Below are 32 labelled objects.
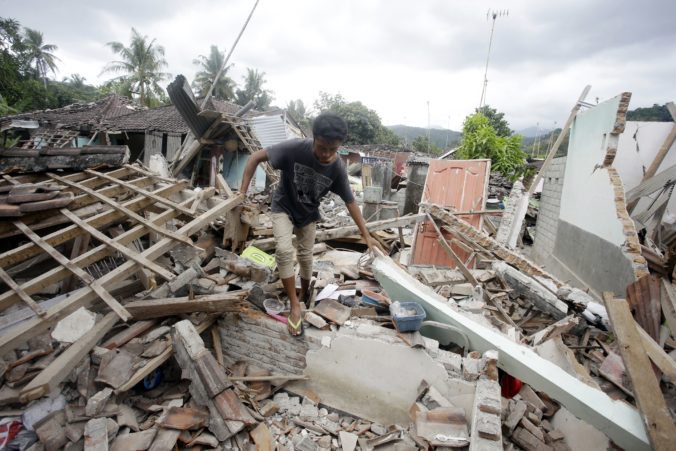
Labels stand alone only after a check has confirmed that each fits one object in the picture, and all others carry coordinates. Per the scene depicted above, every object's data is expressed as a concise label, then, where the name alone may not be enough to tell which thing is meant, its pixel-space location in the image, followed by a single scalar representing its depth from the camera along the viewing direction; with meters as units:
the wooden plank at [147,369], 2.38
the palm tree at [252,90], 30.20
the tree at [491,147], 9.73
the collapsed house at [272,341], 2.20
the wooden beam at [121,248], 2.55
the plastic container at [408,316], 2.65
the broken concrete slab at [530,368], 2.01
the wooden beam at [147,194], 3.29
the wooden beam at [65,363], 1.93
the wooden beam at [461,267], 4.35
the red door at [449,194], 6.18
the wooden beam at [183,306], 2.82
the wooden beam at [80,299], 2.00
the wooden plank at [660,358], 2.32
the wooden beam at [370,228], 5.05
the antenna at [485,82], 15.29
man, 2.57
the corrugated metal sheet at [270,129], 11.18
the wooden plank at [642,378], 1.83
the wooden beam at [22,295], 2.16
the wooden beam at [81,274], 2.38
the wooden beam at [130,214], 2.89
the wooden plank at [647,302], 3.08
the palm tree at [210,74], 26.89
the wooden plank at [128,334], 2.63
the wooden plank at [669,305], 2.89
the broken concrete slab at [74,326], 2.40
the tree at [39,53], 27.64
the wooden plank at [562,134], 5.91
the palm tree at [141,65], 24.02
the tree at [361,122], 31.27
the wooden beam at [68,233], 2.51
